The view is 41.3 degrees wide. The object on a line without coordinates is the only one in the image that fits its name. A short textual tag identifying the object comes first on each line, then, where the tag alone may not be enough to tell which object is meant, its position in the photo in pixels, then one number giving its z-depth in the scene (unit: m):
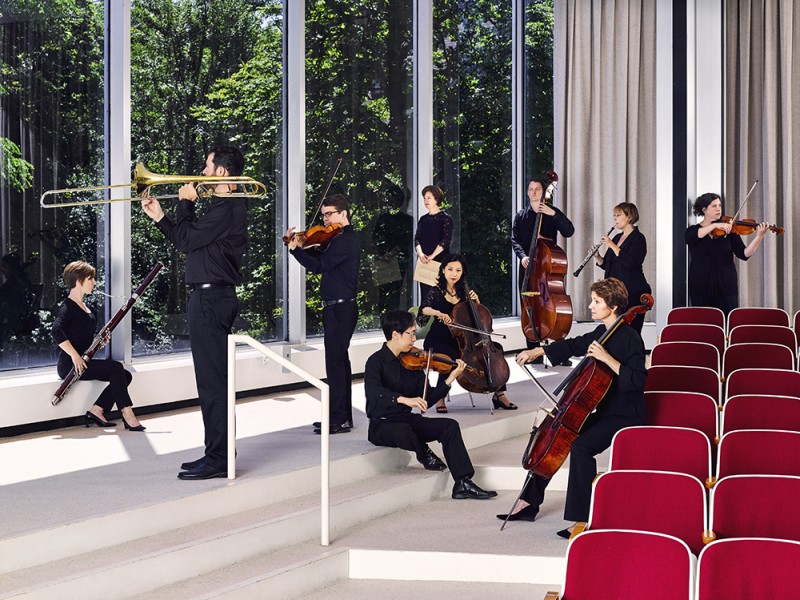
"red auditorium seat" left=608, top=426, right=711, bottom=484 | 3.96
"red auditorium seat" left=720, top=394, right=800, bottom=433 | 4.46
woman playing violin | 6.93
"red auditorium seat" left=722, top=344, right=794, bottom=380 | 5.64
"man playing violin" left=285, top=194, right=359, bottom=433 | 5.72
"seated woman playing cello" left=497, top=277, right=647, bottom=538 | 4.55
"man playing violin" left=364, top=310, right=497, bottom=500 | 5.26
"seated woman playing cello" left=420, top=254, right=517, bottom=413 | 6.27
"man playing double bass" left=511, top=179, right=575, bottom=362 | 7.64
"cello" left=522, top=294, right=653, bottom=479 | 4.57
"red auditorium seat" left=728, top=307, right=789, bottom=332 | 6.71
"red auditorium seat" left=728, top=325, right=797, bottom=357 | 6.27
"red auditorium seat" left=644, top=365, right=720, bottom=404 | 5.14
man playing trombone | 4.69
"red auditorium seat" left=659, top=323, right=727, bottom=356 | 6.36
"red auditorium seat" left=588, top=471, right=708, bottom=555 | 3.50
